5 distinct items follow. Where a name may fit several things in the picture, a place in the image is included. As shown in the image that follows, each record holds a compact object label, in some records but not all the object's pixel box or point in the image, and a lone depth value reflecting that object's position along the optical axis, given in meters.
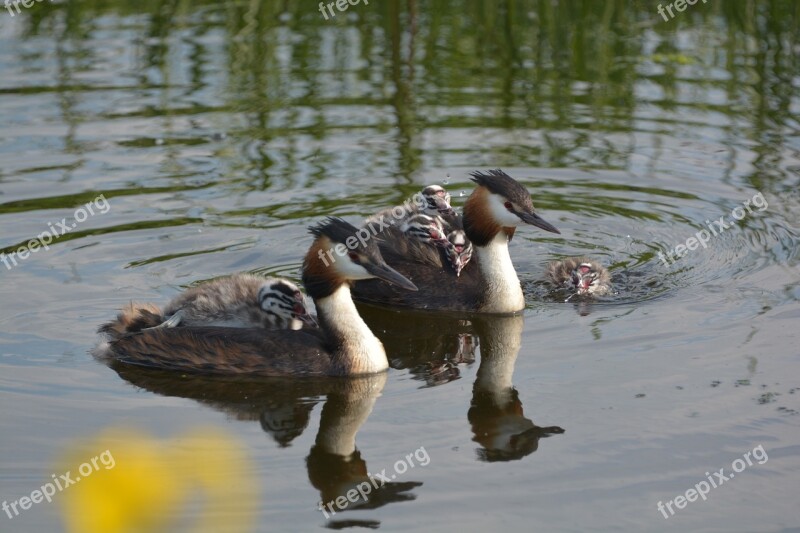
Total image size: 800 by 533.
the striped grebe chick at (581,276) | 18.39
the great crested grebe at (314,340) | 15.85
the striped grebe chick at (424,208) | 20.23
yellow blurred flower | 11.84
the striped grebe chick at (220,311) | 16.42
